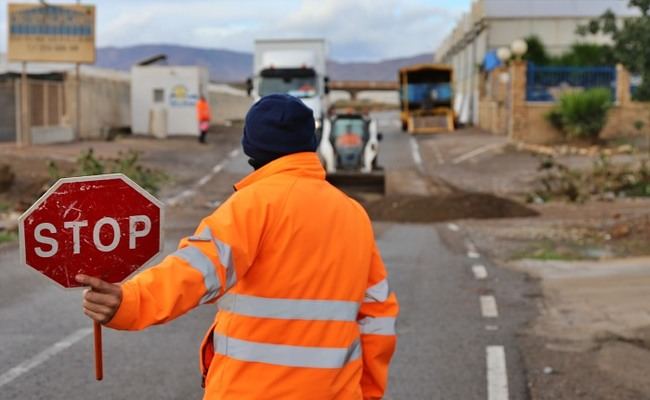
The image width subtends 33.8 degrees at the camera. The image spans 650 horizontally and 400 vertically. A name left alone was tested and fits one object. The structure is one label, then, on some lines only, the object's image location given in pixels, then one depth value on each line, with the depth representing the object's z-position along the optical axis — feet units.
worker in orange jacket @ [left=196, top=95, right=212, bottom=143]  127.65
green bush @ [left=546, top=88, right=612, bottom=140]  105.40
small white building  143.84
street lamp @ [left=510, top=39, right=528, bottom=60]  120.98
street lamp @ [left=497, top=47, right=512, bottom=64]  132.46
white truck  118.21
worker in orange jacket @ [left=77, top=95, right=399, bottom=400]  10.28
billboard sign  113.91
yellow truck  155.53
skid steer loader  87.35
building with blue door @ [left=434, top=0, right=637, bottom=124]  168.96
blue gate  118.52
